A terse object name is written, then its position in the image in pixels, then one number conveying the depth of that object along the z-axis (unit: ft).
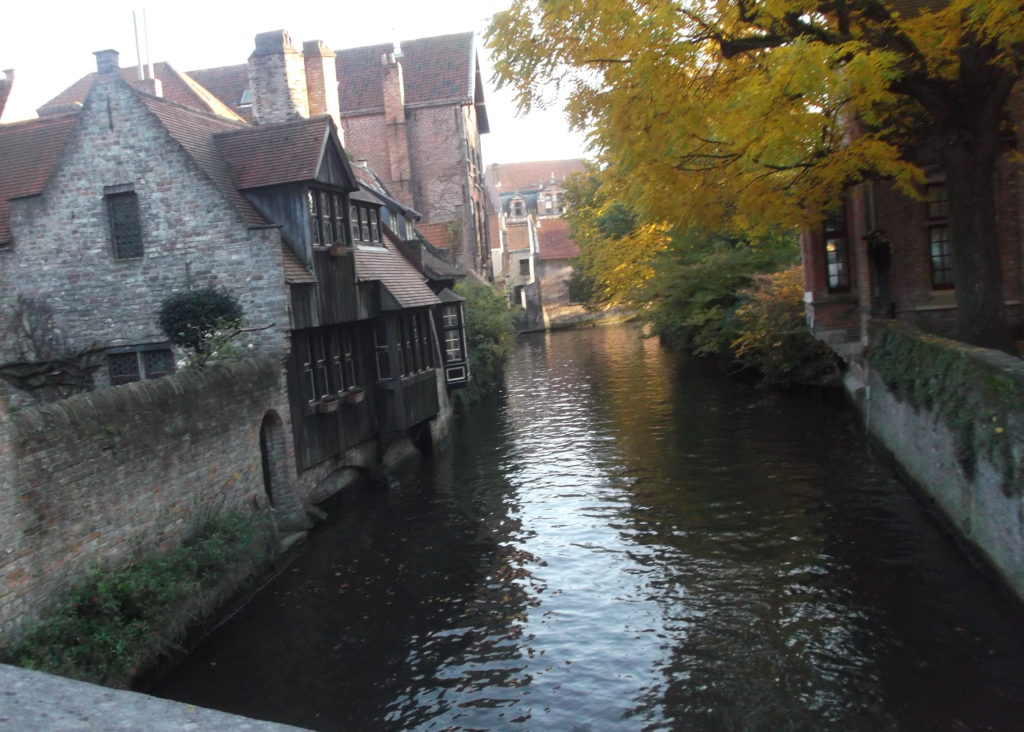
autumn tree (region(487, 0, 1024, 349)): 38.68
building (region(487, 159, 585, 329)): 209.36
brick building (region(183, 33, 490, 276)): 133.39
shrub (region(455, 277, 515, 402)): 99.50
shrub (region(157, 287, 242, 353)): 51.06
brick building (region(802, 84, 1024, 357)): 60.59
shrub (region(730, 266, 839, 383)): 82.74
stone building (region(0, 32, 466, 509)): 52.08
